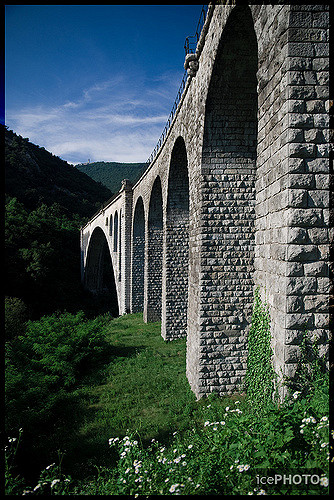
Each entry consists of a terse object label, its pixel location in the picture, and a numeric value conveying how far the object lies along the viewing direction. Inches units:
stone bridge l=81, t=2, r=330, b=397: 120.3
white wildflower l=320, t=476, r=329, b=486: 80.9
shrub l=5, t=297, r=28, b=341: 661.3
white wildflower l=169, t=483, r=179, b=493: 94.7
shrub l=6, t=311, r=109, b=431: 252.1
